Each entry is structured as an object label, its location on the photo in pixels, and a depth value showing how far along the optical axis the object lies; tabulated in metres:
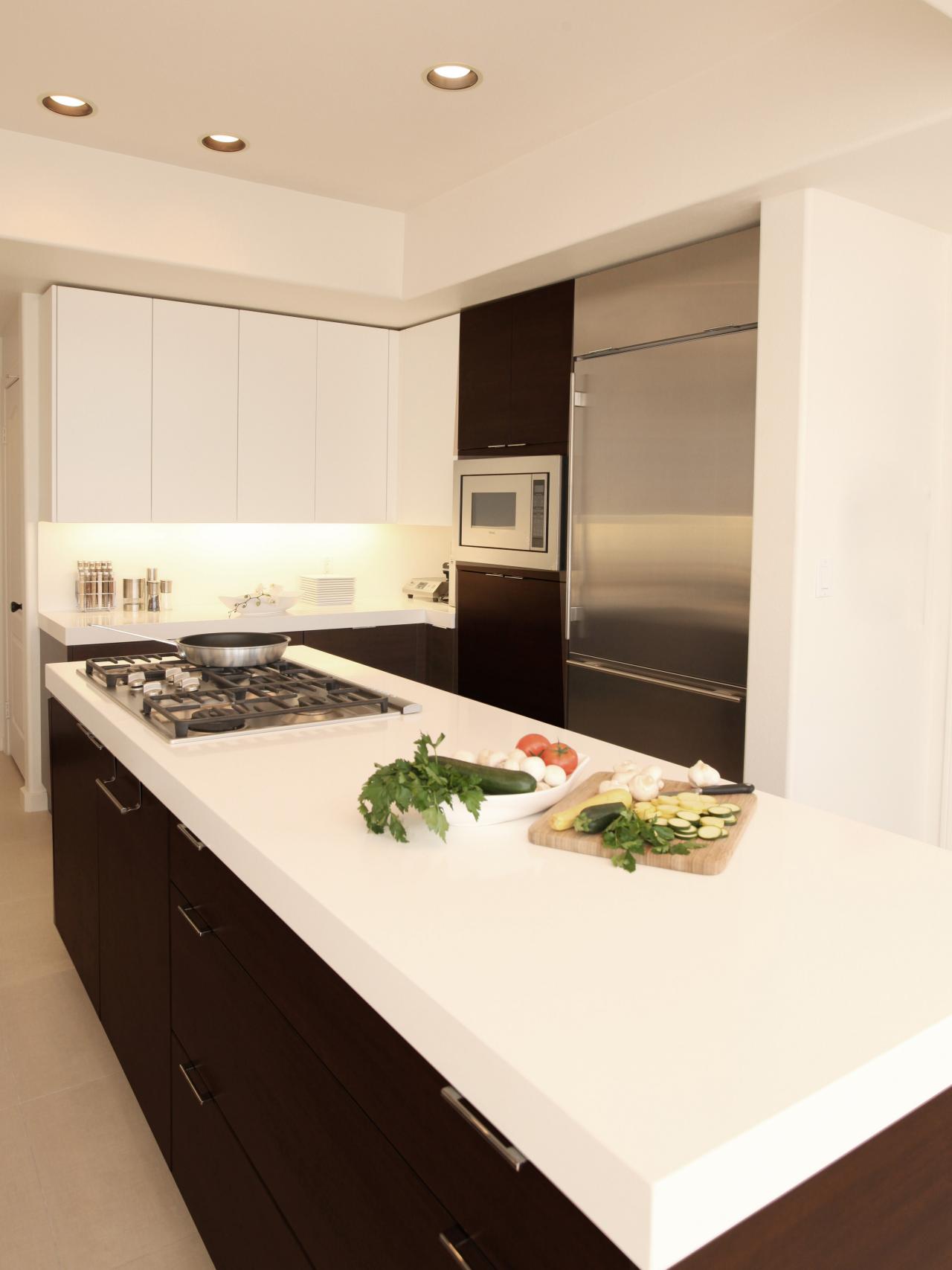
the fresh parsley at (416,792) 1.40
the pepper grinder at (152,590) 4.78
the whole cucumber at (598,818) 1.46
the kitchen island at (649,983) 0.81
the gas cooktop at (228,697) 2.15
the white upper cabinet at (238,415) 4.30
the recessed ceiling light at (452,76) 2.94
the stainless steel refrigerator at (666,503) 3.26
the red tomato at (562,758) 1.71
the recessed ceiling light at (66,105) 3.22
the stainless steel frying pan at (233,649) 2.66
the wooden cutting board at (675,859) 1.37
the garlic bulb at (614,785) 1.59
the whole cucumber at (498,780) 1.54
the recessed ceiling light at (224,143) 3.53
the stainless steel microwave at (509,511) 4.09
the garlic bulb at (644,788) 1.55
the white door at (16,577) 4.85
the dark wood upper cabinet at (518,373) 4.02
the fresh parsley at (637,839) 1.39
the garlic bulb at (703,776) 1.65
